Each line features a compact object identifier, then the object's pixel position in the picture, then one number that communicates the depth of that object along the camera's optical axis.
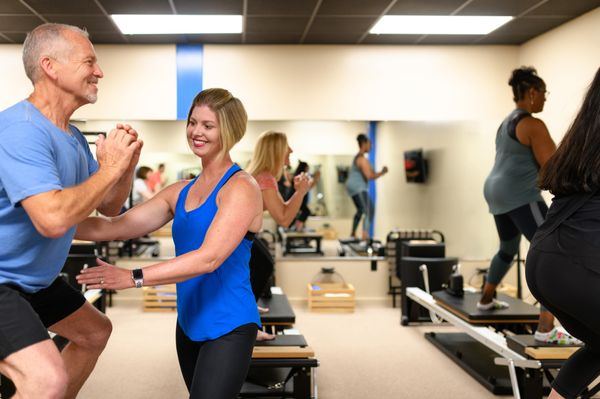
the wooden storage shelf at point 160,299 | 6.30
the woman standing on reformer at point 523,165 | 3.59
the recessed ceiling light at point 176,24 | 5.79
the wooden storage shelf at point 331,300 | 6.34
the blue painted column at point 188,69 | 6.75
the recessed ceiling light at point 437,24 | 5.85
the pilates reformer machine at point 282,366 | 3.43
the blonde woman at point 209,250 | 1.83
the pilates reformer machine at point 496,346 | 3.41
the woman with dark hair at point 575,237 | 1.95
